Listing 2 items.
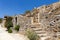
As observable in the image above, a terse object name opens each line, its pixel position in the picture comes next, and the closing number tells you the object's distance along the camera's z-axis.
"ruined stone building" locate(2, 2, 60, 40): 3.49
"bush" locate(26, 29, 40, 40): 3.78
